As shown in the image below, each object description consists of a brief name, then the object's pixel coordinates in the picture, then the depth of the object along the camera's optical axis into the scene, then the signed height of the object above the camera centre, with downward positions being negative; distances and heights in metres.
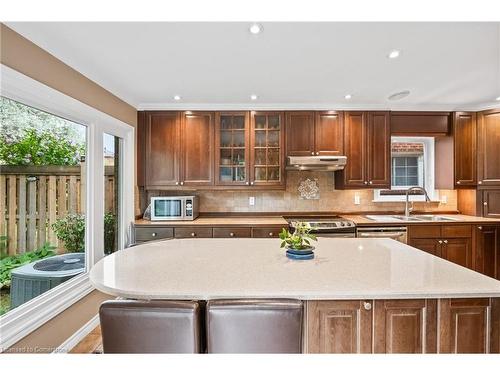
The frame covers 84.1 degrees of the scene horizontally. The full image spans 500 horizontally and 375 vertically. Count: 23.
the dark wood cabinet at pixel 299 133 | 3.49 +0.70
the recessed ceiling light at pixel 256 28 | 1.75 +1.03
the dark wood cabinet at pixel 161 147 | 3.49 +0.53
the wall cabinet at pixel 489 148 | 3.43 +0.50
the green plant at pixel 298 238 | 1.67 -0.30
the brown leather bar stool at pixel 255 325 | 1.04 -0.51
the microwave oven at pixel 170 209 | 3.36 -0.24
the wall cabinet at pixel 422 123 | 3.59 +0.85
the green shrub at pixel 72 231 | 2.28 -0.36
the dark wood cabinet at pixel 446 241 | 3.21 -0.61
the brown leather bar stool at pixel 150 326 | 1.03 -0.51
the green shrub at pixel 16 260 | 1.77 -0.49
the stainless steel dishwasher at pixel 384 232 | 3.17 -0.50
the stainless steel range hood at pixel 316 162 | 3.29 +0.32
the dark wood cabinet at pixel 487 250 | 3.25 -0.73
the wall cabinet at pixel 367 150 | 3.51 +0.49
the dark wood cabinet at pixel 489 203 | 3.44 -0.19
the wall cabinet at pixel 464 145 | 3.53 +0.55
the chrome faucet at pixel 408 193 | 3.52 -0.09
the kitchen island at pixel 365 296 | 1.17 -0.45
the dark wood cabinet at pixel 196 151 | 3.47 +0.48
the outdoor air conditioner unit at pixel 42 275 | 1.84 -0.65
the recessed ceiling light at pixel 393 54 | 2.13 +1.05
